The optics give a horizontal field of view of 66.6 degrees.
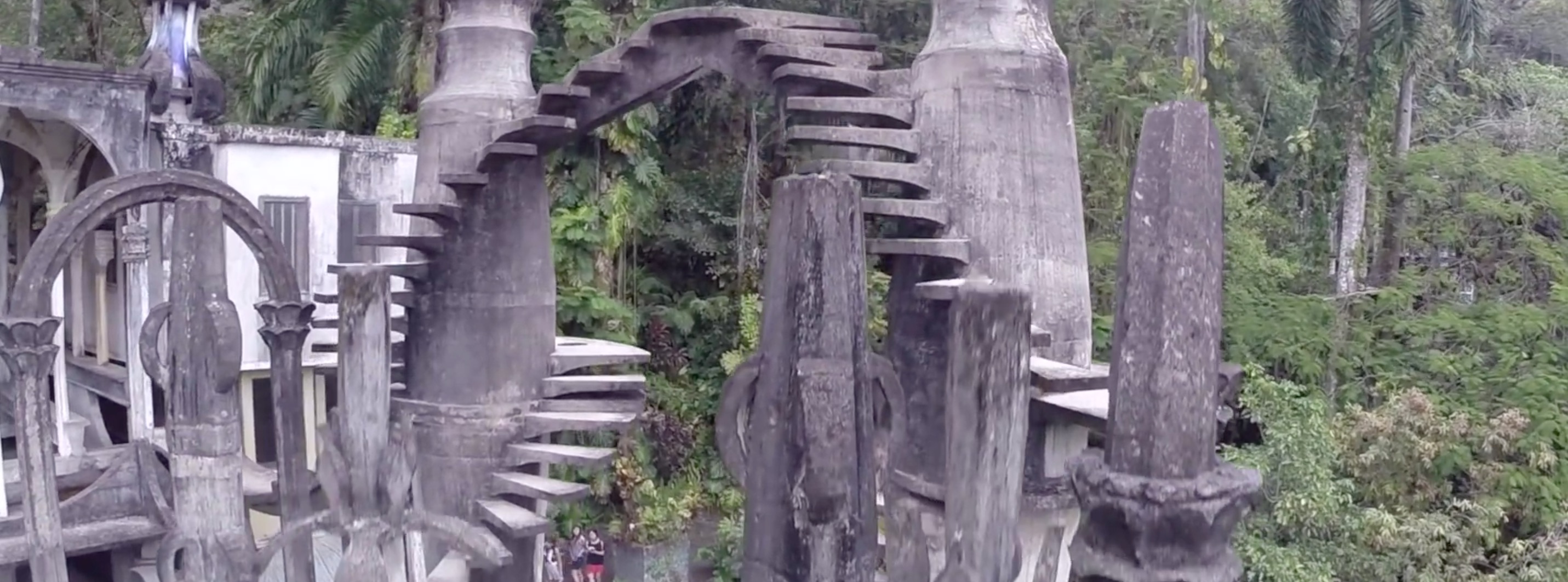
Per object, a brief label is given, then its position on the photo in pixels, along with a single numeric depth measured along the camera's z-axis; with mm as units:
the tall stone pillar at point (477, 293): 7398
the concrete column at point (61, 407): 10664
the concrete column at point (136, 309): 10742
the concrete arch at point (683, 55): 6457
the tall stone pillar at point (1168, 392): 3131
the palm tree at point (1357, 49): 12375
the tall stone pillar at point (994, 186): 5586
